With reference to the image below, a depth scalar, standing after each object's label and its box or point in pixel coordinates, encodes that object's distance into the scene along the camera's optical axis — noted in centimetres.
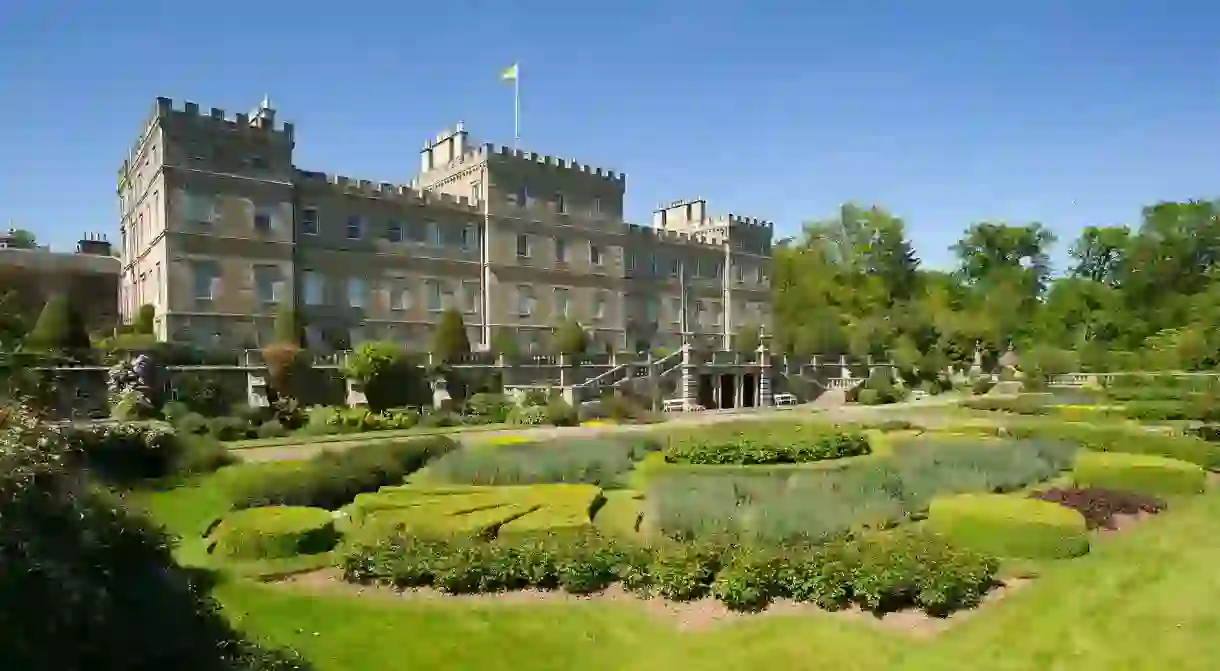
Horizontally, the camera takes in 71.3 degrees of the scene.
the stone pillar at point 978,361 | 6283
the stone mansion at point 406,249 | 3784
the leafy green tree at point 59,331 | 3005
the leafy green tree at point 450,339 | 3972
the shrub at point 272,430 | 3011
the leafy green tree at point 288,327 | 3766
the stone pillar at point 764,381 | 5009
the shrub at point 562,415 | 3441
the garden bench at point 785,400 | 5089
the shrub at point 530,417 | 3459
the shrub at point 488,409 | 3666
